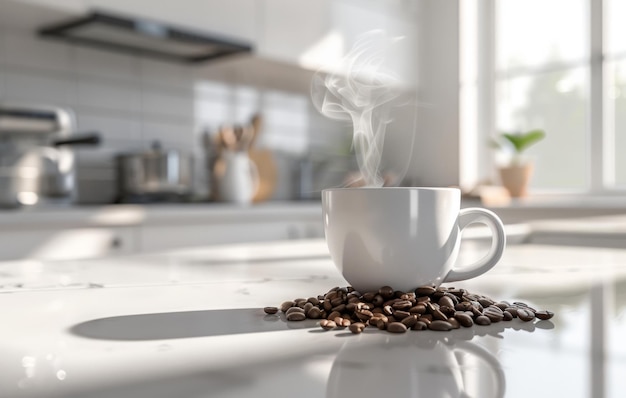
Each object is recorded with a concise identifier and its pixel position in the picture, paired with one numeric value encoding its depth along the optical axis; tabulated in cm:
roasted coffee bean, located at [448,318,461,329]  49
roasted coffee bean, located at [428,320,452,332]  48
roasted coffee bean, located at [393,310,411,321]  49
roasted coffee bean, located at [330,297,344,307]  53
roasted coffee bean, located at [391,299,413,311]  51
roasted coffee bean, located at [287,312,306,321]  52
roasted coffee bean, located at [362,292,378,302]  54
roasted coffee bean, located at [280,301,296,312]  55
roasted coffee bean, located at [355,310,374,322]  50
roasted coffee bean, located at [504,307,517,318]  53
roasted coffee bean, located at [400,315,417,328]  48
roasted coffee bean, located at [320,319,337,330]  49
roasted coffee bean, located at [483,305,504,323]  51
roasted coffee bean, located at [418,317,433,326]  48
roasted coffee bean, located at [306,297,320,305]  55
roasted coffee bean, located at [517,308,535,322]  51
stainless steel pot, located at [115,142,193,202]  261
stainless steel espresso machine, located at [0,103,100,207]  220
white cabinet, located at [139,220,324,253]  227
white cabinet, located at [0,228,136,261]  193
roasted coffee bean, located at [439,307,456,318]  51
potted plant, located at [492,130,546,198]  339
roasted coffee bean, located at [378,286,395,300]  54
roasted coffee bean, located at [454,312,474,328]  49
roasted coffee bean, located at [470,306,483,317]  51
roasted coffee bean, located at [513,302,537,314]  54
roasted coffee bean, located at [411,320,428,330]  48
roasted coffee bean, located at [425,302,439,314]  50
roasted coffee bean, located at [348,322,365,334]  47
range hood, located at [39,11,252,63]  237
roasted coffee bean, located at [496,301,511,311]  54
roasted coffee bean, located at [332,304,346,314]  52
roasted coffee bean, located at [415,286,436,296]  55
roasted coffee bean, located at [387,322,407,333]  47
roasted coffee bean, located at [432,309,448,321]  49
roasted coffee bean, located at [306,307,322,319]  52
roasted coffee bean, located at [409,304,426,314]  50
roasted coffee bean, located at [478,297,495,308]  55
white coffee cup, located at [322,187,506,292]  56
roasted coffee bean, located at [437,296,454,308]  51
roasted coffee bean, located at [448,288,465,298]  56
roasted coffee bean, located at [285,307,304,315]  52
